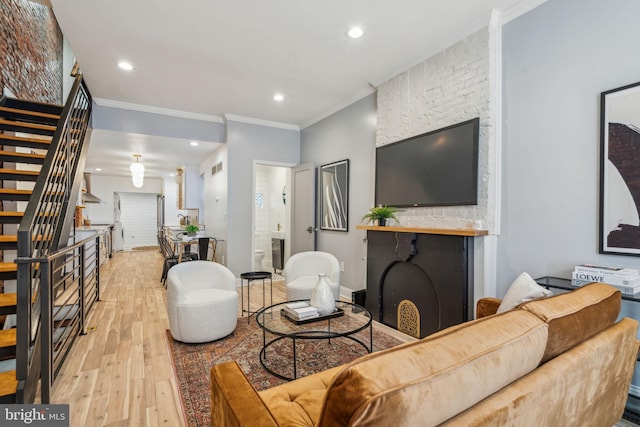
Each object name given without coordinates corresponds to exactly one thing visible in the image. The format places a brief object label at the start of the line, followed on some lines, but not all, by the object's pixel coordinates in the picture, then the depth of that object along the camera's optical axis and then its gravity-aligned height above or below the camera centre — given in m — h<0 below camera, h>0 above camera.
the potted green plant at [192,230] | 6.33 -0.40
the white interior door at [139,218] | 11.07 -0.28
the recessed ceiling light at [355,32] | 2.81 +1.67
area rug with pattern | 2.09 -1.22
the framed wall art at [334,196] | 4.56 +0.25
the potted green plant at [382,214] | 3.41 -0.02
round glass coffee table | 2.12 -0.83
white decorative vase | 2.39 -0.67
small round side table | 3.48 -0.74
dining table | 4.95 -0.54
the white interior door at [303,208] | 5.25 +0.07
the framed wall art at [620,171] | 1.91 +0.28
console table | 1.78 -0.48
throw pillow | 1.64 -0.43
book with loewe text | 1.77 -0.39
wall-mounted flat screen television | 2.74 +0.45
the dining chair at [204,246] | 5.51 -0.63
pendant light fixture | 6.37 +0.78
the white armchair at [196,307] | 2.76 -0.88
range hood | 7.81 +0.43
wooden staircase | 2.12 +0.47
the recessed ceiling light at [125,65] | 3.47 +1.65
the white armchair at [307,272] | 3.39 -0.73
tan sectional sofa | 0.71 -0.47
